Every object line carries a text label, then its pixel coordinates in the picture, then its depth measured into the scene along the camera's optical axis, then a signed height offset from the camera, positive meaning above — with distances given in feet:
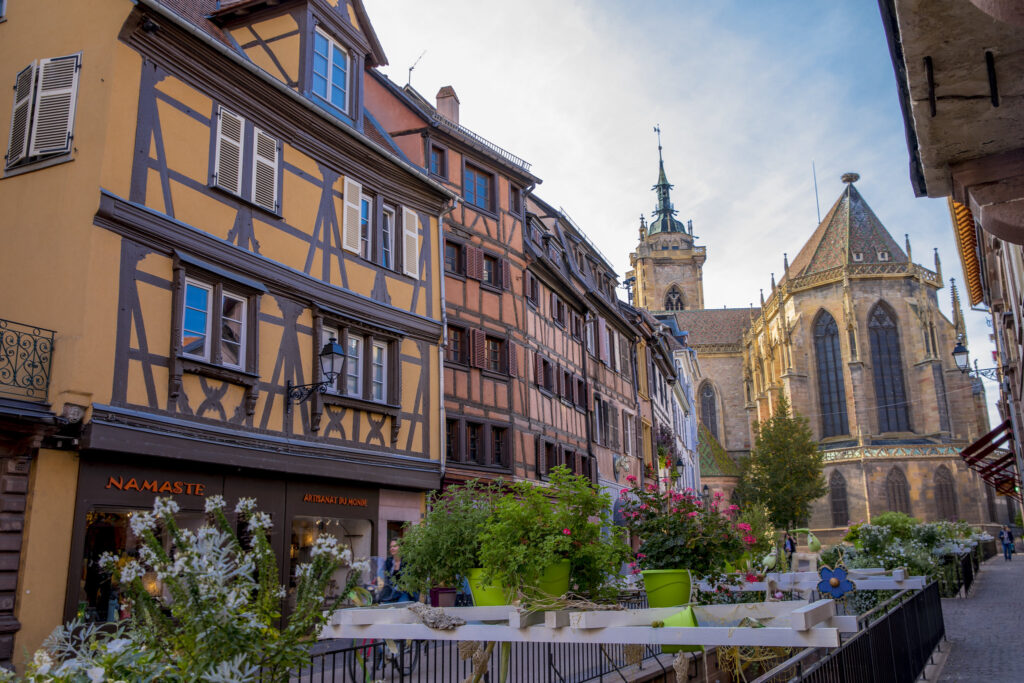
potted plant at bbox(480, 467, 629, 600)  18.70 +0.13
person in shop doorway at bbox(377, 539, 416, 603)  38.09 -1.52
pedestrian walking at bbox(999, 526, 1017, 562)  144.99 -0.83
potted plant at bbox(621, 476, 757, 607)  31.71 +0.41
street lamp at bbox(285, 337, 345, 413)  41.86 +8.09
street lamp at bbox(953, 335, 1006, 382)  83.56 +17.22
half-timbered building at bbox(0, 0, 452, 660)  33.06 +11.71
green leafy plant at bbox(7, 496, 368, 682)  10.64 -0.74
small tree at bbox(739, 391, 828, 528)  184.44 +14.25
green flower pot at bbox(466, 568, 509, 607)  19.06 -0.86
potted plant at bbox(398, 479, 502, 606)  21.07 +0.13
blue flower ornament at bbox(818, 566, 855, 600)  29.55 -1.35
